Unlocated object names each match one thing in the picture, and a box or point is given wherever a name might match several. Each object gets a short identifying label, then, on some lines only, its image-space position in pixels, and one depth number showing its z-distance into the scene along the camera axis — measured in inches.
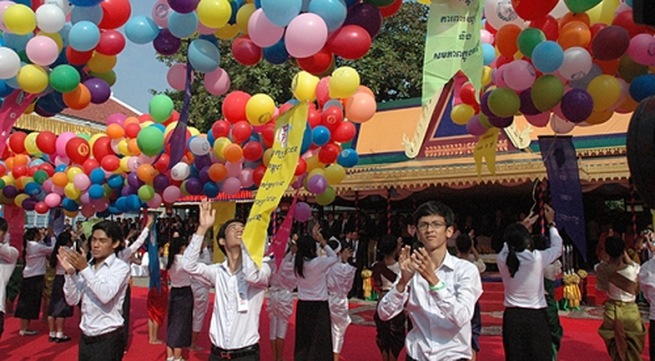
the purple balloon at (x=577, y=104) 174.6
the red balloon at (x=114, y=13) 192.2
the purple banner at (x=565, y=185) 198.1
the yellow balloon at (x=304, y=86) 204.1
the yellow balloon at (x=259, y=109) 220.7
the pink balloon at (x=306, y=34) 157.9
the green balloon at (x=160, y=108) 257.4
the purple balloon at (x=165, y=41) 200.4
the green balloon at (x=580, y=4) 163.0
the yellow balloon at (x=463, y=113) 226.1
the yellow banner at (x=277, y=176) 146.8
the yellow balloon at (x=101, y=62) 206.8
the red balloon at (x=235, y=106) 232.4
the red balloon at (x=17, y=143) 319.9
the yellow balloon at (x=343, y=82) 198.7
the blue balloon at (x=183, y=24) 182.1
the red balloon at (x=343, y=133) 238.2
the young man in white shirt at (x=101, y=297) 158.9
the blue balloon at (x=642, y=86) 168.2
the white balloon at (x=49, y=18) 188.7
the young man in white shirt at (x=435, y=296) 113.7
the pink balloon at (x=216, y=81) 204.4
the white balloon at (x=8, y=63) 185.9
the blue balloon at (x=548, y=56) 166.9
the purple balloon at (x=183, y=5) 171.9
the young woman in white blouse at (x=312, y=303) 230.1
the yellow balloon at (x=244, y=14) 178.4
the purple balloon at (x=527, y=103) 185.6
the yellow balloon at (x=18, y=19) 184.7
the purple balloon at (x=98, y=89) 208.8
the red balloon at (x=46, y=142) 296.0
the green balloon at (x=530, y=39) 173.6
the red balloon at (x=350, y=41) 166.4
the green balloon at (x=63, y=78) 193.9
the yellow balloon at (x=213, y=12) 171.9
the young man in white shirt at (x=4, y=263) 222.7
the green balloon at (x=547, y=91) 175.3
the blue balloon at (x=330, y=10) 160.6
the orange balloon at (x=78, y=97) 204.1
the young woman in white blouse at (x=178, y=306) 257.0
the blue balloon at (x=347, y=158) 263.4
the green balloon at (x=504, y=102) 185.3
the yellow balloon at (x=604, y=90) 174.6
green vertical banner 138.8
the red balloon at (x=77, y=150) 280.1
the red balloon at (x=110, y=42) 196.4
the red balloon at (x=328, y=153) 242.8
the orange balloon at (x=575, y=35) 169.9
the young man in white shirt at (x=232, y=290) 144.0
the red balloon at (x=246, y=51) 184.7
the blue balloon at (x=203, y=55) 190.4
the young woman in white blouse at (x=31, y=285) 326.0
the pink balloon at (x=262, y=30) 166.7
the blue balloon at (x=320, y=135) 231.1
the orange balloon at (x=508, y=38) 185.2
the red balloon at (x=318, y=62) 172.7
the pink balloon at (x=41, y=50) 189.2
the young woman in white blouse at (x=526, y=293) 195.6
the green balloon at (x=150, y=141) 241.8
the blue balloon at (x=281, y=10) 156.9
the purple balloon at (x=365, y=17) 169.3
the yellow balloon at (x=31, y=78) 192.4
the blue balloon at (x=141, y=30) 194.7
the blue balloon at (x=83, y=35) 185.8
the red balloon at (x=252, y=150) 239.9
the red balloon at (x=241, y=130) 235.8
